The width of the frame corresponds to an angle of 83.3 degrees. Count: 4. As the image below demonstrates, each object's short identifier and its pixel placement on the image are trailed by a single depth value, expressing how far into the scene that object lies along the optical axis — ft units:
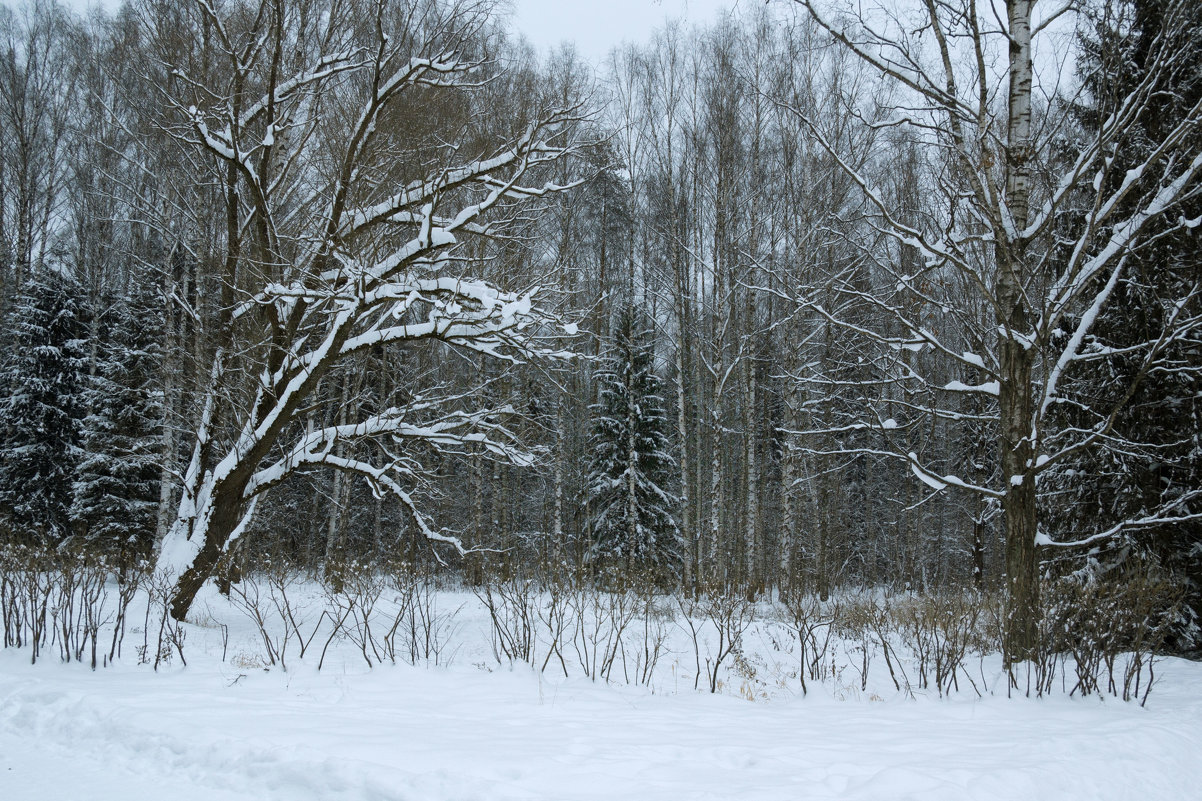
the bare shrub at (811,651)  19.53
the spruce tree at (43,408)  54.08
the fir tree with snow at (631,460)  55.47
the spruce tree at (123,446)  50.06
